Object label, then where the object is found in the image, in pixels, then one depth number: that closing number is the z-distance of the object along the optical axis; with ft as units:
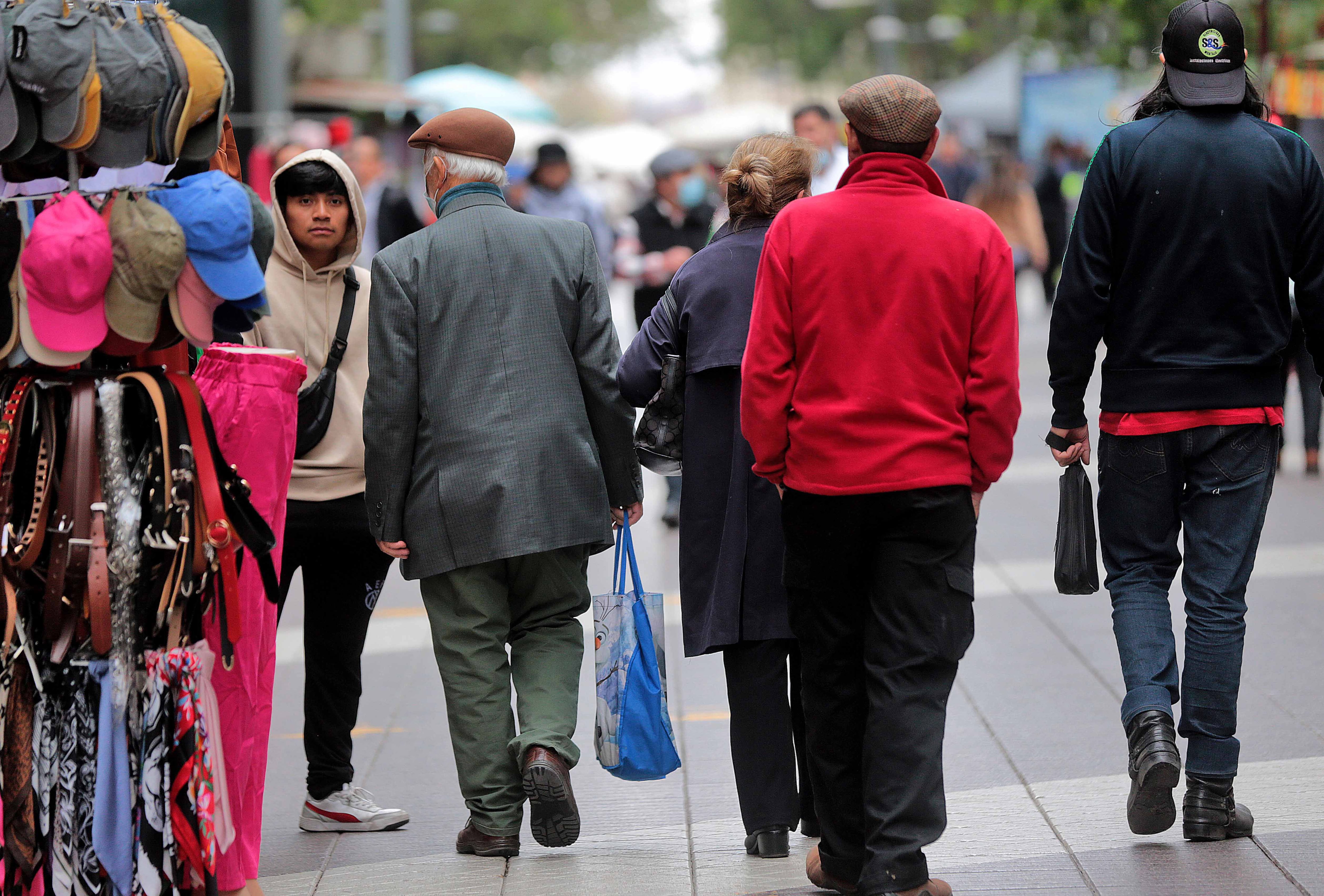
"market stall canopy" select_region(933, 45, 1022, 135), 277.23
